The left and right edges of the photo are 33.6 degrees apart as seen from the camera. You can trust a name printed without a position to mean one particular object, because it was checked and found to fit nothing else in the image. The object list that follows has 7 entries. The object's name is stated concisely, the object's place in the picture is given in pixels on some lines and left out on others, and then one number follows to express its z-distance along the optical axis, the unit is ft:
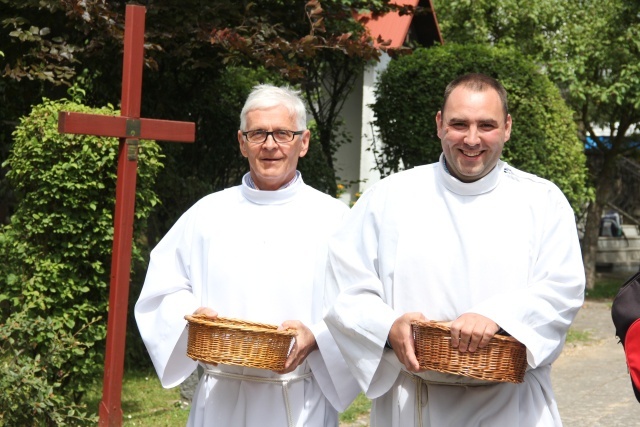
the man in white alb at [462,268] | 12.59
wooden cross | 20.27
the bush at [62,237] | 23.18
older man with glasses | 14.46
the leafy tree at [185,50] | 27.86
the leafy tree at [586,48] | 55.98
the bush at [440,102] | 41.06
